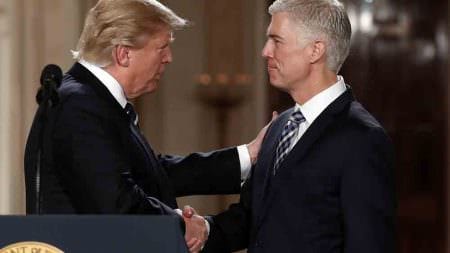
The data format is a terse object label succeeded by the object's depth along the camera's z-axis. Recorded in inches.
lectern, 360.6
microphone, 374.9
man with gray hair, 388.2
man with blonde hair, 388.1
